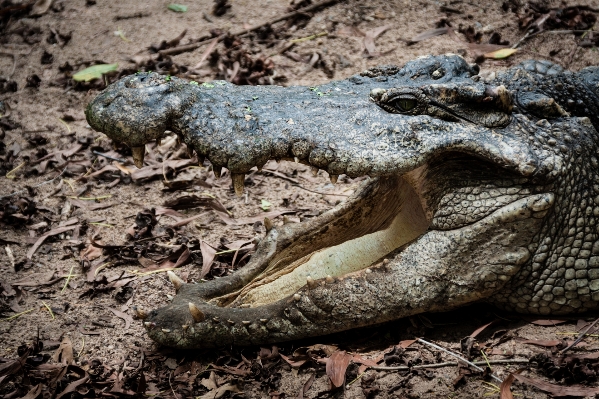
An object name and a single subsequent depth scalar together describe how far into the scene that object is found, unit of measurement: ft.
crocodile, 20.84
